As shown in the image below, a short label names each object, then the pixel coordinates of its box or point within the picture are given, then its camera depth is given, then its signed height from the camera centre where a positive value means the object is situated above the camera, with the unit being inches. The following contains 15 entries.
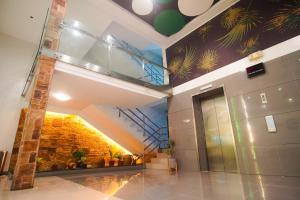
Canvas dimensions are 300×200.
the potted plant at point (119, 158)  274.5 -6.8
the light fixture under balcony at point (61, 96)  212.8 +72.3
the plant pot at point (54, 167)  232.2 -15.0
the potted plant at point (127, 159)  277.6 -8.9
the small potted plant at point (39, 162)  218.3 -7.8
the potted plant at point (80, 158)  243.2 -4.4
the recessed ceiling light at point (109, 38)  310.0 +201.1
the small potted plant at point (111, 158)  272.7 -6.6
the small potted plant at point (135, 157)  286.6 -6.3
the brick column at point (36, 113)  112.7 +30.2
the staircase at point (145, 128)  284.7 +43.8
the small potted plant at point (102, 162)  266.4 -11.8
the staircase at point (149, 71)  294.7 +136.9
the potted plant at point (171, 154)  205.5 -2.3
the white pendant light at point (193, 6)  202.7 +167.9
